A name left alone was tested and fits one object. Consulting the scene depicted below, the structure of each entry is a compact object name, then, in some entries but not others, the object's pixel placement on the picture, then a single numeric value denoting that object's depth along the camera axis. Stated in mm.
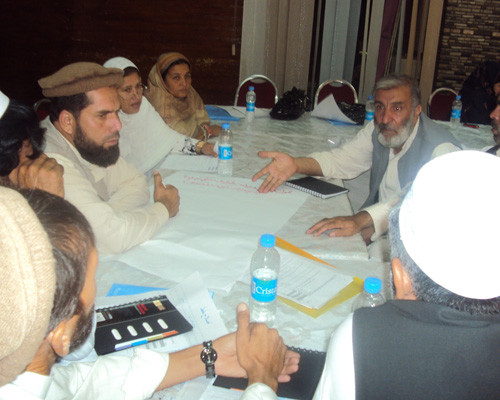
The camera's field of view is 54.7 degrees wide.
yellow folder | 1384
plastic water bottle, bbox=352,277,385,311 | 1246
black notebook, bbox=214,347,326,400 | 1092
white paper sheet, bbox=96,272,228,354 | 1231
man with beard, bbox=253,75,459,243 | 2451
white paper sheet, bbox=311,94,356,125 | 3941
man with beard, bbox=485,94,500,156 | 2717
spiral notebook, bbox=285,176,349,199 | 2322
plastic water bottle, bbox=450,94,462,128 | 4188
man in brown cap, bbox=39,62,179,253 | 1706
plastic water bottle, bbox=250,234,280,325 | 1313
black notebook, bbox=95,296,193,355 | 1174
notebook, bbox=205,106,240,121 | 3861
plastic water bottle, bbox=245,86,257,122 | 3863
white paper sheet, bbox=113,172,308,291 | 1587
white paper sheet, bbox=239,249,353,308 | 1439
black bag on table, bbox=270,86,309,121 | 3943
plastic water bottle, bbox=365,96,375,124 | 3885
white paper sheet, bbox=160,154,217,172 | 2605
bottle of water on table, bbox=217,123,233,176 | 2553
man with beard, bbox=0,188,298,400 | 635
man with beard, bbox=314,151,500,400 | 802
